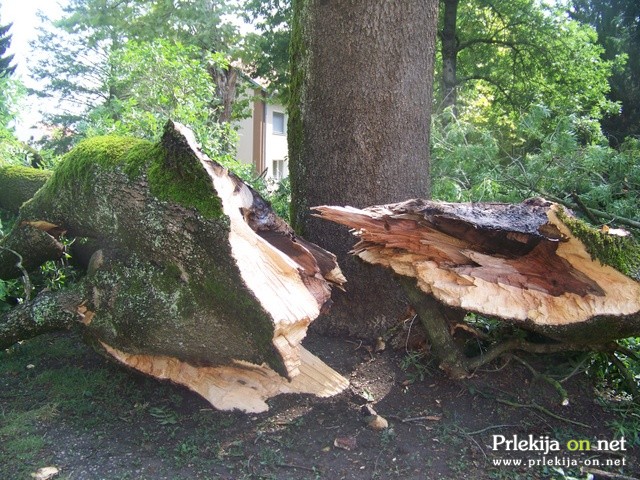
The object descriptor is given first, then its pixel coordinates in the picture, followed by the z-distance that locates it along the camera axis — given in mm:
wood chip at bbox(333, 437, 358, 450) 2473
